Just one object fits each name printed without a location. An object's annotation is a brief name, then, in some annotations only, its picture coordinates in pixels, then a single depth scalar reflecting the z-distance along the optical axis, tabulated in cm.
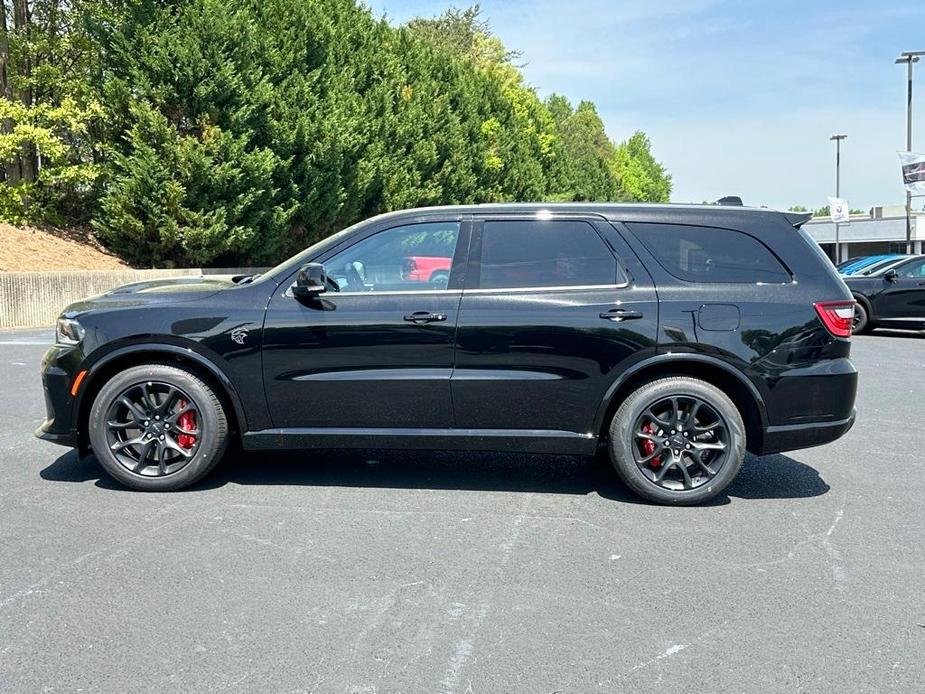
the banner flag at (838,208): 3215
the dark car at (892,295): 1538
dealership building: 6425
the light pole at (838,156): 6319
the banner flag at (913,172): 2603
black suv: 505
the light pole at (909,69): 3222
